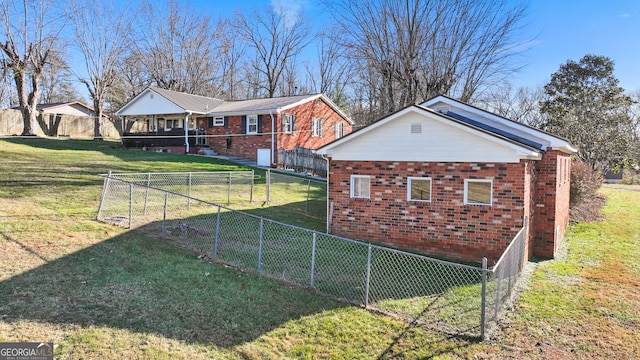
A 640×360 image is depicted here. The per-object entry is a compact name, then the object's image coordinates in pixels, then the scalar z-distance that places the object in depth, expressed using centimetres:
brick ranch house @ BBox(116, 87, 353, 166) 2411
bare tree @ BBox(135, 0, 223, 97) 3791
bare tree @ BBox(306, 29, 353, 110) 4227
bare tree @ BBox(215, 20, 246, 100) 4412
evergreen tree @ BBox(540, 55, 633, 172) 2453
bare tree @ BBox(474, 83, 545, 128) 4110
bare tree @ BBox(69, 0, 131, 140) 3051
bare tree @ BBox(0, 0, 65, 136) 2438
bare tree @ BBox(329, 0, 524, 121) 2050
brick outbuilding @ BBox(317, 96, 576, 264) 944
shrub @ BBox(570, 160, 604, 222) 1555
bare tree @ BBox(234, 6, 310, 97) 4400
